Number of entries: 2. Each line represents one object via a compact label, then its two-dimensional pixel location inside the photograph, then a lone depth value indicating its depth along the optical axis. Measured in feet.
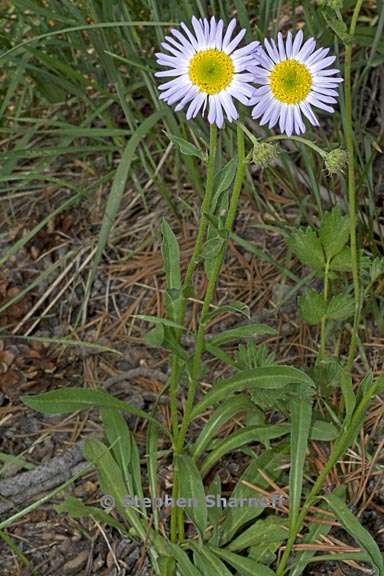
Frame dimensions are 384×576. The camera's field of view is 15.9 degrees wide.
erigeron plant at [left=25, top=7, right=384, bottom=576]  1.58
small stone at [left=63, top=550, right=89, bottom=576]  1.83
